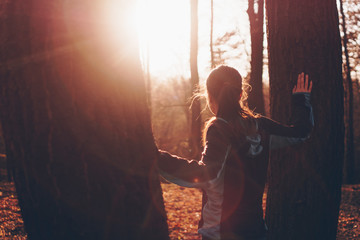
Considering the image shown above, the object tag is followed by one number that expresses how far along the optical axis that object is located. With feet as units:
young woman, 6.64
